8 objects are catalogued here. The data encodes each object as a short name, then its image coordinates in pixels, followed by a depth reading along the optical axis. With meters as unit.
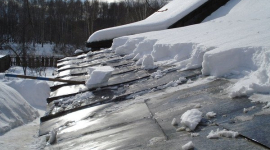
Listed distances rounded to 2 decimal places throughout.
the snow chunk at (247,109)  1.40
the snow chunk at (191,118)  1.39
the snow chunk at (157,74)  2.80
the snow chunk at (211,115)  1.47
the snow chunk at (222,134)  1.21
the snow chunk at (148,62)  3.34
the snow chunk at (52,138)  1.87
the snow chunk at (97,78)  3.12
